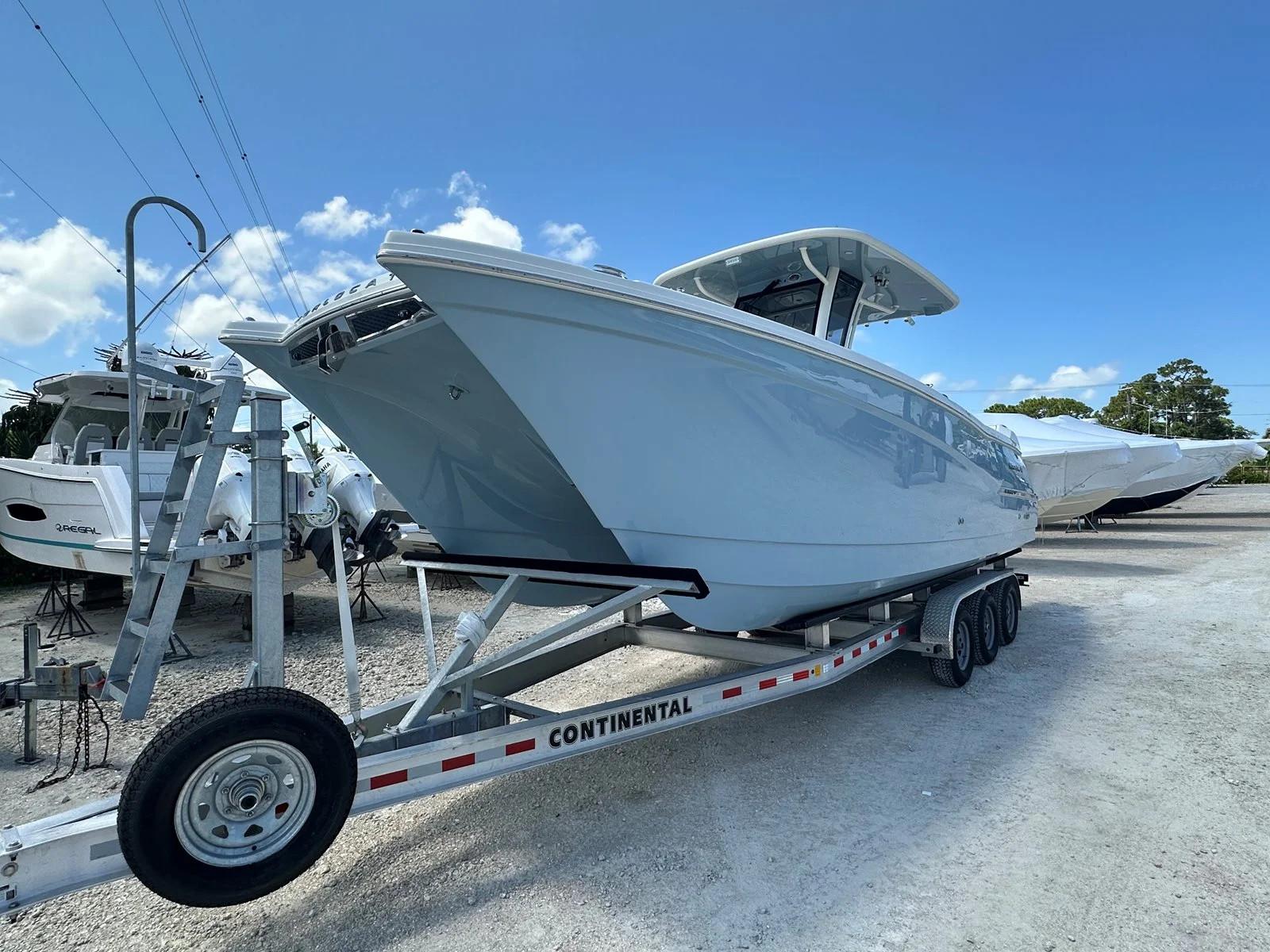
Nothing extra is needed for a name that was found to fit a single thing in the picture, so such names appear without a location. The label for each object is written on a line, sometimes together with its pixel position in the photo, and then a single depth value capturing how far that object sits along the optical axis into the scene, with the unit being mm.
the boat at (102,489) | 7051
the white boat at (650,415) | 2586
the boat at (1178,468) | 18047
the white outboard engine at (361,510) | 5941
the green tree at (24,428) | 13969
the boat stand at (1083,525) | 19438
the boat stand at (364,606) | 8188
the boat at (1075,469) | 14984
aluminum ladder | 2510
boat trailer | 2010
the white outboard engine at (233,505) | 6566
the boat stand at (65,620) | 7746
